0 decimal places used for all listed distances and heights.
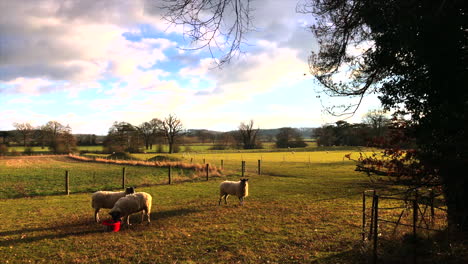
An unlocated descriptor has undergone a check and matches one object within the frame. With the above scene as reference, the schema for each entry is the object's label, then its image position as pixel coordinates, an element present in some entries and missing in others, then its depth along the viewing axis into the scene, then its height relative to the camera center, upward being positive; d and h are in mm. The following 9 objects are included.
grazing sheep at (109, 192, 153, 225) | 9523 -2475
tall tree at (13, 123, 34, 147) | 66688 +882
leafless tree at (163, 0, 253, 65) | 4589 +2175
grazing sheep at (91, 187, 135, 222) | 10947 -2465
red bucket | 9273 -2975
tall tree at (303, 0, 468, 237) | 5562 +1786
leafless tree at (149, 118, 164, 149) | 80688 +1960
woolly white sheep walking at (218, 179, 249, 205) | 13820 -2497
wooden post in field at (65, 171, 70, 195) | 17891 -3394
